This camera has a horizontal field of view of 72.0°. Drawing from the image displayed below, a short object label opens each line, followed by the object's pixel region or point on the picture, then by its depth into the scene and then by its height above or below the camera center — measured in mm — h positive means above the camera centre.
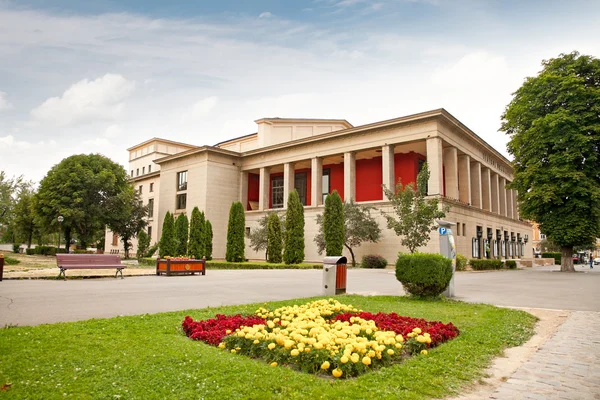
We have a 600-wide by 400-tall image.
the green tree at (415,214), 26219 +1703
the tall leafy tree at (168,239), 35875 -14
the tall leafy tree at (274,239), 33906 +56
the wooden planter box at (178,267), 19344 -1327
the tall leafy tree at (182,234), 37750 +467
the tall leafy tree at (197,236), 36162 +272
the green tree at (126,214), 45062 +2787
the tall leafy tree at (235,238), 35406 +126
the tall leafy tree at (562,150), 27766 +6437
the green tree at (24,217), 53272 +2661
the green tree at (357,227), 32406 +1047
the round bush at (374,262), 31125 -1609
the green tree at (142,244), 38106 -489
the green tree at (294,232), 33344 +651
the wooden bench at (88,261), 15320 -896
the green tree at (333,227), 32000 +1020
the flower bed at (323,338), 4590 -1304
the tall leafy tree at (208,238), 37188 +110
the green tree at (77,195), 41906 +4463
